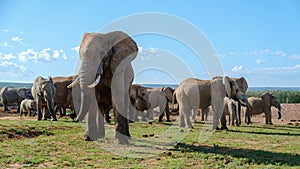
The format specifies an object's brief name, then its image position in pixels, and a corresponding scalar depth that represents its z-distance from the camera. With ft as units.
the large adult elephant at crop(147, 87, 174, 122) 84.13
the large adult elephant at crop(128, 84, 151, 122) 79.56
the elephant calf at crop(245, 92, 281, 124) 81.61
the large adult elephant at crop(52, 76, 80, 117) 76.97
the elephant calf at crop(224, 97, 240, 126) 69.10
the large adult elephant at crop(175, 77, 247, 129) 60.90
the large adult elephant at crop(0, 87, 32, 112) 113.70
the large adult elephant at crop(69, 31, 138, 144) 33.63
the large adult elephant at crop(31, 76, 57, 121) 64.08
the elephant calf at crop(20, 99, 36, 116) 82.84
